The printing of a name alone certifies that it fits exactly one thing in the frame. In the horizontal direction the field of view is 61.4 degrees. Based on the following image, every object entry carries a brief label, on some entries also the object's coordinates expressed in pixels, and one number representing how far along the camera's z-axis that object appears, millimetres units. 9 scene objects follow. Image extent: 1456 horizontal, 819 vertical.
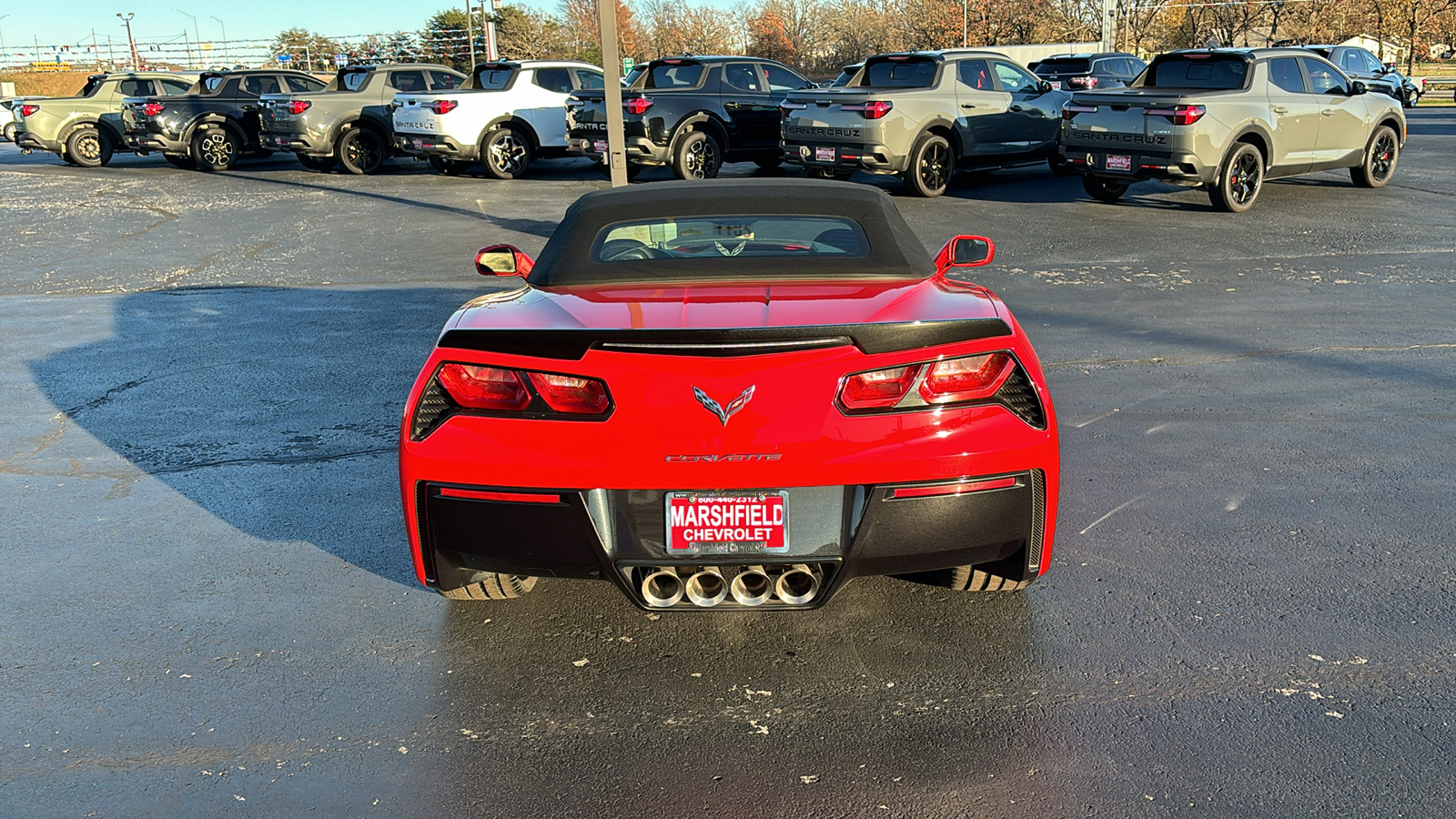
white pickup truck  19016
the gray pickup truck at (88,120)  24828
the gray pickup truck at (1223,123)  13125
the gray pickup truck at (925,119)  15039
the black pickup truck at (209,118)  22781
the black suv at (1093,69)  21812
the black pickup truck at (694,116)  17078
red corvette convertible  3168
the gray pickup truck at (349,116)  20781
